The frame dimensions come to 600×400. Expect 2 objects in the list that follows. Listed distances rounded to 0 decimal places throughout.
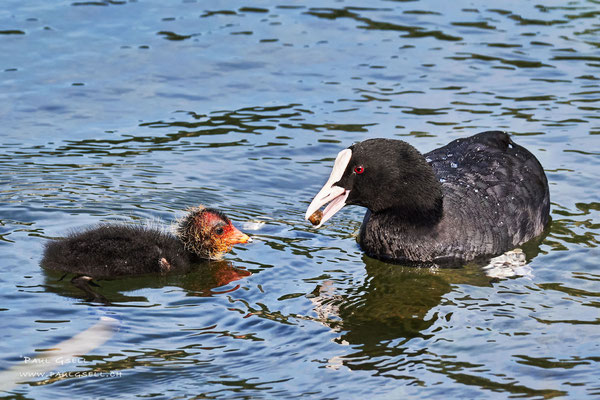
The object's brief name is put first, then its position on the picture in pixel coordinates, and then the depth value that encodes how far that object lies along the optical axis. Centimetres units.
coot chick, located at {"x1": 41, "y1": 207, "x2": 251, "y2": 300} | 1376
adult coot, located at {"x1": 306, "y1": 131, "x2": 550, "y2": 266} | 1501
